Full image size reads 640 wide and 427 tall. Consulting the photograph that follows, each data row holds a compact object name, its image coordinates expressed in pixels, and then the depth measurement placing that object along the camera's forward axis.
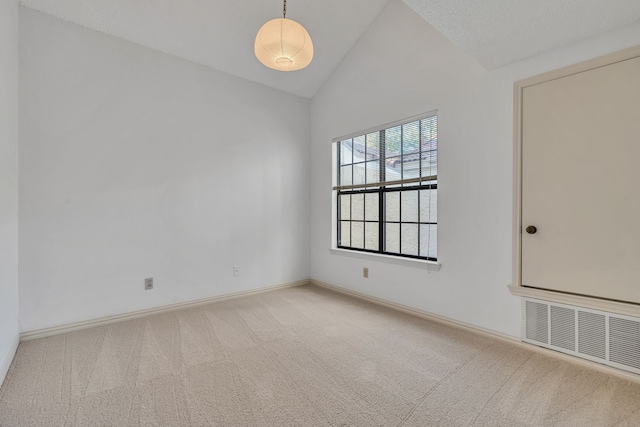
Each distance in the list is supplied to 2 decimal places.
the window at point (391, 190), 2.97
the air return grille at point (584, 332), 1.87
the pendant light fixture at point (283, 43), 2.02
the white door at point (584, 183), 1.85
